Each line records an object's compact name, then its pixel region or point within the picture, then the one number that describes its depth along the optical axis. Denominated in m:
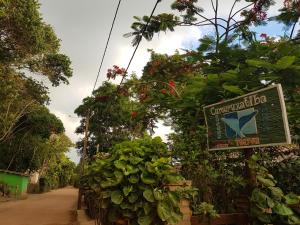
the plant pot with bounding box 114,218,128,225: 2.61
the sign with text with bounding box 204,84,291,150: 2.09
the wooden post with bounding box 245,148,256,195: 2.51
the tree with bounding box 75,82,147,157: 16.28
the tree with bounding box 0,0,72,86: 8.62
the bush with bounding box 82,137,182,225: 2.54
